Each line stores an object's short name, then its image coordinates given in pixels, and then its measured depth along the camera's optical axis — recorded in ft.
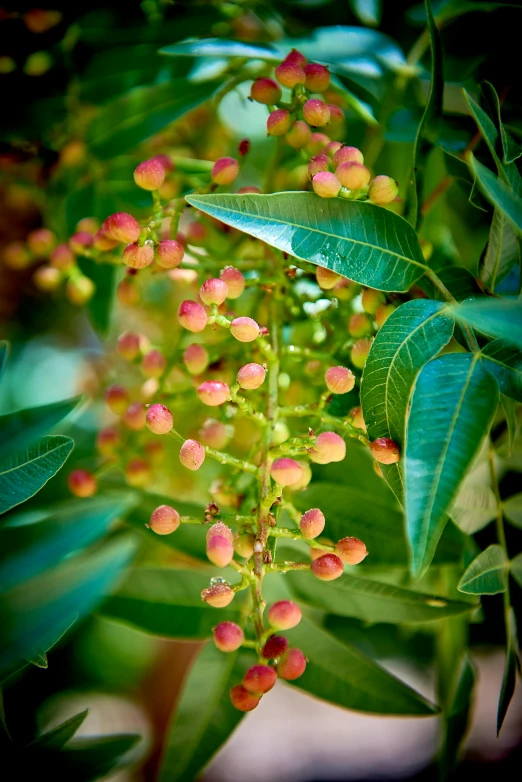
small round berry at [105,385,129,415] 1.27
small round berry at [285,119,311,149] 1.12
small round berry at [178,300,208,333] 1.06
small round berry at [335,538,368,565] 1.04
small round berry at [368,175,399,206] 1.06
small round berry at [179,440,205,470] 1.04
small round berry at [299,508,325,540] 1.03
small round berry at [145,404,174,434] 1.05
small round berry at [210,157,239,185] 1.13
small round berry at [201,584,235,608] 1.02
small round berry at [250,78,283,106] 1.13
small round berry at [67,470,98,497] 1.25
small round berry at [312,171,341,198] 1.03
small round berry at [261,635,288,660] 1.03
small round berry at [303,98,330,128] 1.10
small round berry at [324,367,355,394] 1.06
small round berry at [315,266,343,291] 1.08
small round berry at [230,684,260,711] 1.02
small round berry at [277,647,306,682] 1.04
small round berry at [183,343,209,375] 1.16
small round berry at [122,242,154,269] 1.08
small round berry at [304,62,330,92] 1.13
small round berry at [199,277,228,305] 1.05
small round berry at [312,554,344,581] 1.03
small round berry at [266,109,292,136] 1.11
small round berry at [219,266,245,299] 1.09
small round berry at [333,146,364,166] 1.07
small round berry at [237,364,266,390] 1.04
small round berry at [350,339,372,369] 1.09
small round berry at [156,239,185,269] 1.09
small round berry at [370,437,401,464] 1.01
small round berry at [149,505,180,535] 1.06
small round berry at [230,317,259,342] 1.04
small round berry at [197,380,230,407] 1.04
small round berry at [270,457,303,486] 1.04
